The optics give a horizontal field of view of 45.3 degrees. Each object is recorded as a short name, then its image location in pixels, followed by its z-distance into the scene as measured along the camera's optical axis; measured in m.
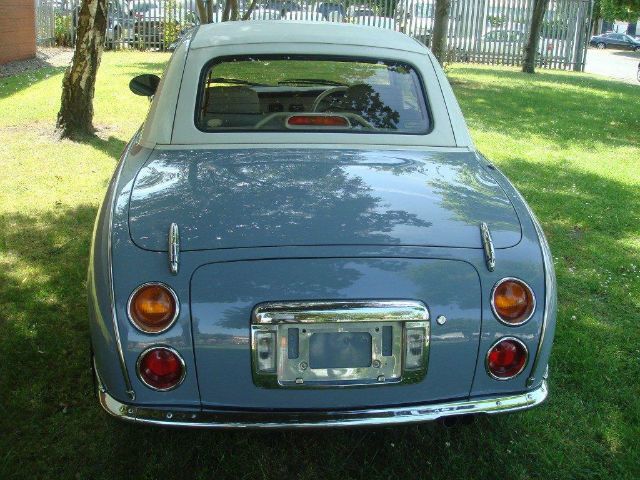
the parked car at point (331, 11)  23.89
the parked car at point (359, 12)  24.23
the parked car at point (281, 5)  23.70
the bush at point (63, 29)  21.19
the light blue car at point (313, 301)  2.46
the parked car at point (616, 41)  45.94
